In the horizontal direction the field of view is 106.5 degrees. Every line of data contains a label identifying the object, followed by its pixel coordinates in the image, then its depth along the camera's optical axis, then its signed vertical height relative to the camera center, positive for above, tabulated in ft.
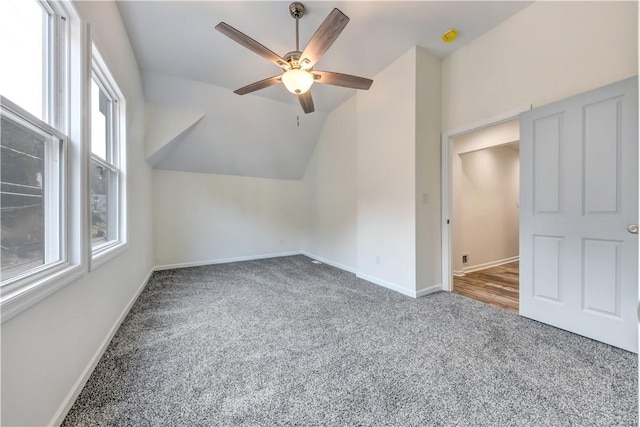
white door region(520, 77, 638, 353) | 5.79 -0.03
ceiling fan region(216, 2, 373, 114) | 5.64 +4.25
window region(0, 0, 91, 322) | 3.35 +1.06
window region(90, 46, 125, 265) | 6.27 +1.59
